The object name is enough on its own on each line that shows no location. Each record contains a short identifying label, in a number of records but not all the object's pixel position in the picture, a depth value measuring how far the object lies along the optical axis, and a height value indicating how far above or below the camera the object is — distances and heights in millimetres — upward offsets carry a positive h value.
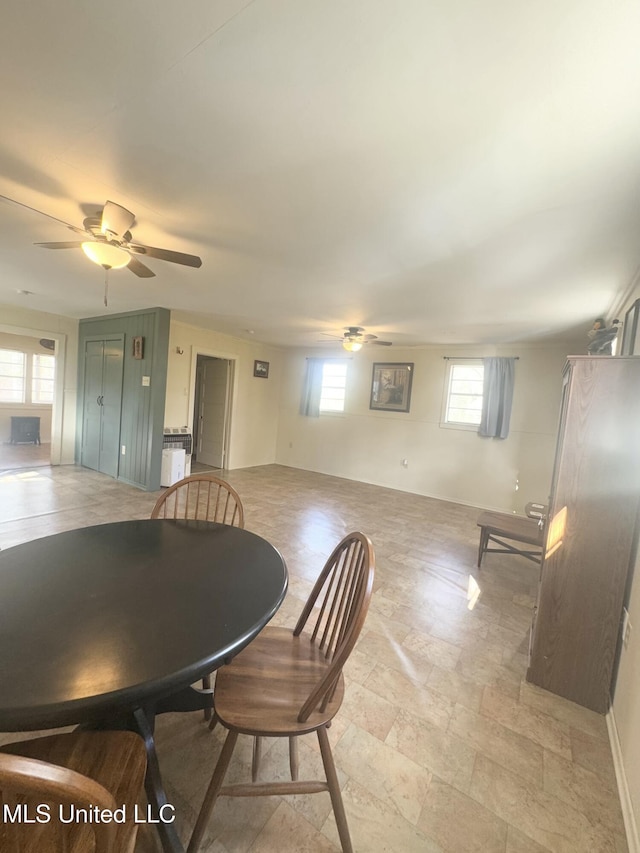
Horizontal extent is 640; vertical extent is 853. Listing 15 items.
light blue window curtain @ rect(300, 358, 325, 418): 6523 +234
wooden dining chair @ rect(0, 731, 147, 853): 510 -890
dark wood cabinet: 1626 -519
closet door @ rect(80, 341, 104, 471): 5285 -351
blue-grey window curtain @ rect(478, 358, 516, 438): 4848 +287
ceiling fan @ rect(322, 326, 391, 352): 4430 +843
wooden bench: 2893 -970
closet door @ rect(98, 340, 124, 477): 4964 -316
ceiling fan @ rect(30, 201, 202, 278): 1922 +810
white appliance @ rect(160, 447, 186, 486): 4738 -1059
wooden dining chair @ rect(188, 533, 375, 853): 962 -922
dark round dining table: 742 -652
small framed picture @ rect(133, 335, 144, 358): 4611 +527
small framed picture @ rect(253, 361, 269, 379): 6543 +523
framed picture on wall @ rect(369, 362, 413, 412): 5762 +357
